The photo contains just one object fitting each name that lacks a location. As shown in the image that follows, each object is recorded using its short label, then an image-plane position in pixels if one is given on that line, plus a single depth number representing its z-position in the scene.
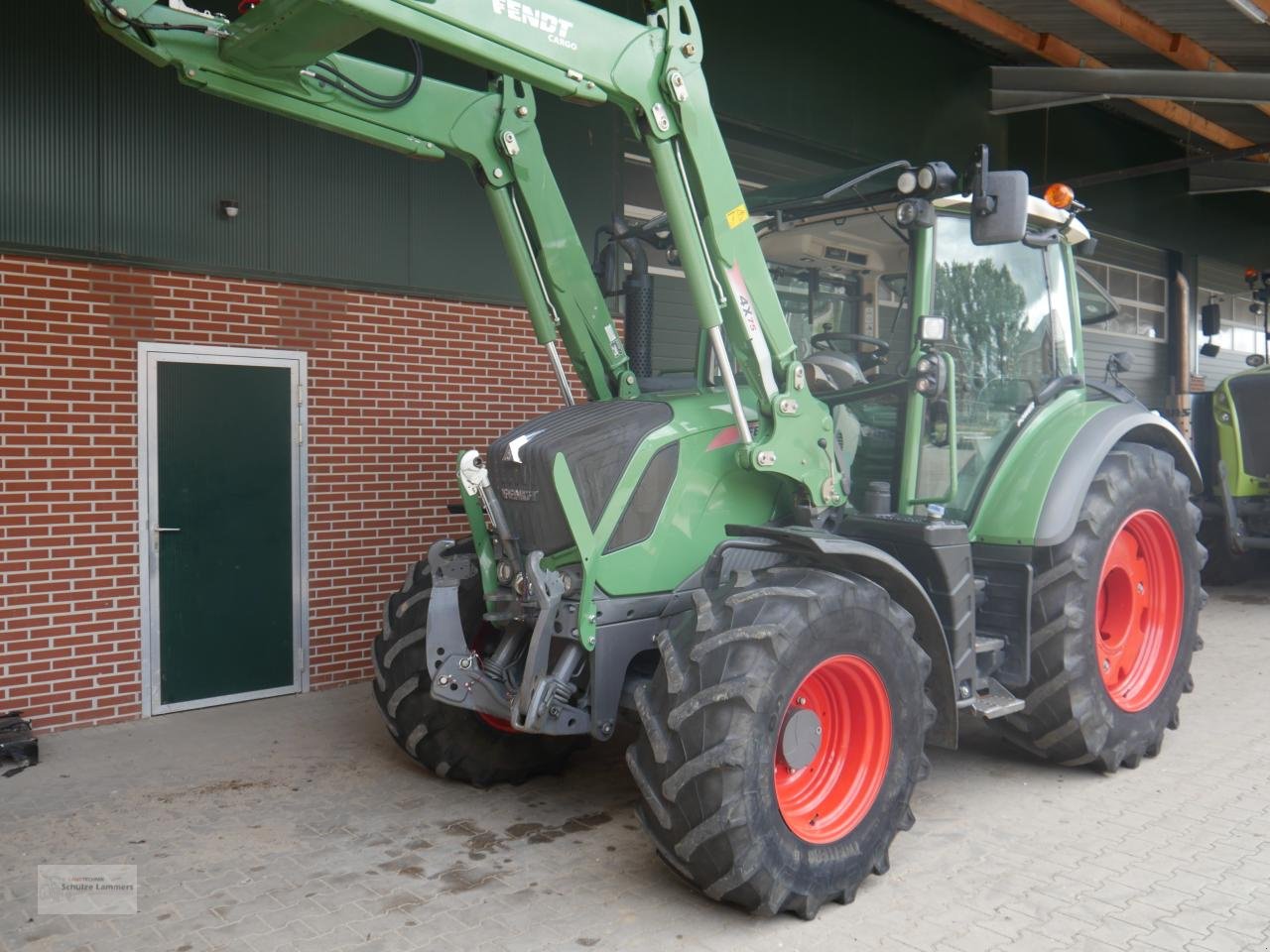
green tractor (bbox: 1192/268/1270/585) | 9.56
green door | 6.01
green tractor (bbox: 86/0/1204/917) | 3.48
